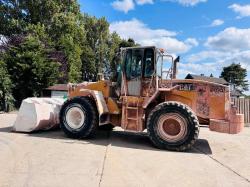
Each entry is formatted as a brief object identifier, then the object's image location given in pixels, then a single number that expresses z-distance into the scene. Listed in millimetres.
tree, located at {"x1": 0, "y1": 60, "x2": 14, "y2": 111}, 13240
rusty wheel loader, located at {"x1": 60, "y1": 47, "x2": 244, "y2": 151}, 5102
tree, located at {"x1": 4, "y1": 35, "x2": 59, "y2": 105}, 15924
